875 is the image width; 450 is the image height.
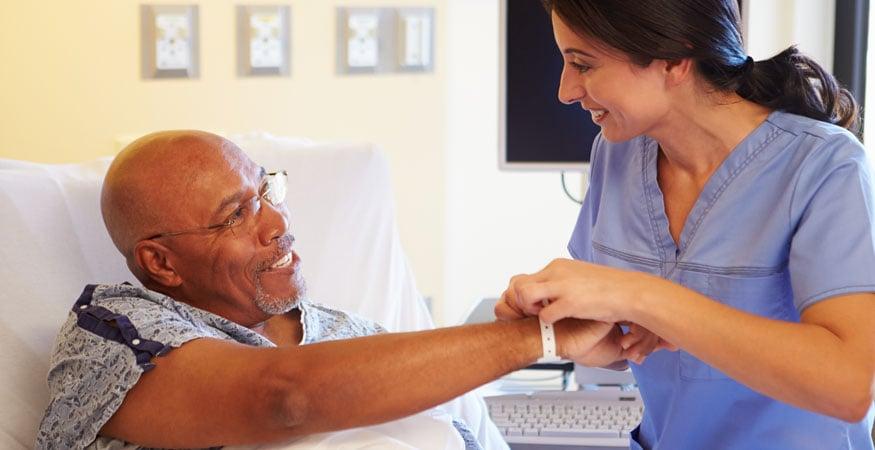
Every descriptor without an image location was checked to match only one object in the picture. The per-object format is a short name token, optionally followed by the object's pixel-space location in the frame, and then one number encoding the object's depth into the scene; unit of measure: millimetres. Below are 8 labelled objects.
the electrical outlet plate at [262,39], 2971
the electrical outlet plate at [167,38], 2928
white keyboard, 2074
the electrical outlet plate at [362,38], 3018
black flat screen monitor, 2480
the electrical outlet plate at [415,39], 3029
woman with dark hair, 1335
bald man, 1359
